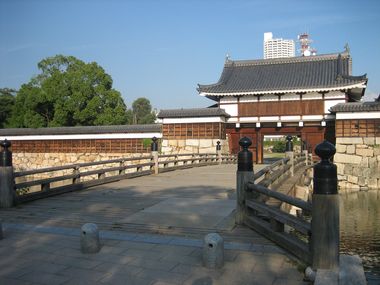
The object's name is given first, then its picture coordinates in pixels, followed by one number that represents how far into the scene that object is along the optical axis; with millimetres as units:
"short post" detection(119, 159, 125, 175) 13636
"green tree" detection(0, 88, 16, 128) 42906
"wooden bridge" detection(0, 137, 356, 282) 5254
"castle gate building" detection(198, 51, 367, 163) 26109
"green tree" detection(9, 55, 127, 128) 33312
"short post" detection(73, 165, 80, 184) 10991
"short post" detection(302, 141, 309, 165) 19348
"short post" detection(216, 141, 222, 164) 23734
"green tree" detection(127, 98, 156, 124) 72619
